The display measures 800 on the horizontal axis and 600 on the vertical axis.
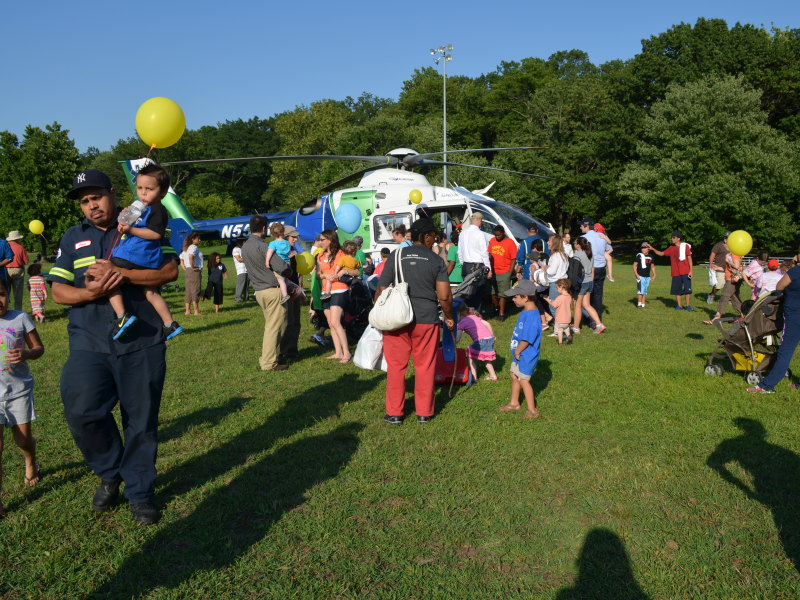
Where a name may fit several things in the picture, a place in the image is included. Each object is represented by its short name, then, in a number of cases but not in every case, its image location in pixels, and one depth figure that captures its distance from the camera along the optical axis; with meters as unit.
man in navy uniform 3.44
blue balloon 14.05
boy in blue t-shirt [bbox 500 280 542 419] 5.47
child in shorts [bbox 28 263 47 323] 11.78
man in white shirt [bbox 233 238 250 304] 14.64
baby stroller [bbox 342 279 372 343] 9.41
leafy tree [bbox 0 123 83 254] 44.00
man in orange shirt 11.38
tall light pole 37.16
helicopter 13.74
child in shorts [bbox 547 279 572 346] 8.93
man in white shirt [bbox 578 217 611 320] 10.74
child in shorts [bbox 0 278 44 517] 3.77
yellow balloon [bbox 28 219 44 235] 15.05
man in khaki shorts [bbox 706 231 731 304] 11.74
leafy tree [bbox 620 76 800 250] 28.41
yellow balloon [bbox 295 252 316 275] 8.91
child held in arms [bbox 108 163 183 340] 3.42
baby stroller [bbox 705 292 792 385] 6.55
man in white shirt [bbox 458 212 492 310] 11.05
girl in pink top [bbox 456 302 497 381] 6.92
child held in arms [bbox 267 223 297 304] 7.46
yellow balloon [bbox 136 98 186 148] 4.53
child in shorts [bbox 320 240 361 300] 8.02
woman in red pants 5.48
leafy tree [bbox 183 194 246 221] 58.53
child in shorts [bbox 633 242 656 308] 12.84
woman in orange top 8.12
